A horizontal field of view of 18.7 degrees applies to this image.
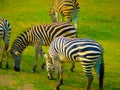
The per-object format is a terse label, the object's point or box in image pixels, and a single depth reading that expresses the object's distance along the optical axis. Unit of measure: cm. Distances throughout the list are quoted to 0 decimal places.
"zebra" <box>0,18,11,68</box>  1271
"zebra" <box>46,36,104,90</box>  973
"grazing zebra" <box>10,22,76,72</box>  1255
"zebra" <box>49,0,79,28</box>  1903
